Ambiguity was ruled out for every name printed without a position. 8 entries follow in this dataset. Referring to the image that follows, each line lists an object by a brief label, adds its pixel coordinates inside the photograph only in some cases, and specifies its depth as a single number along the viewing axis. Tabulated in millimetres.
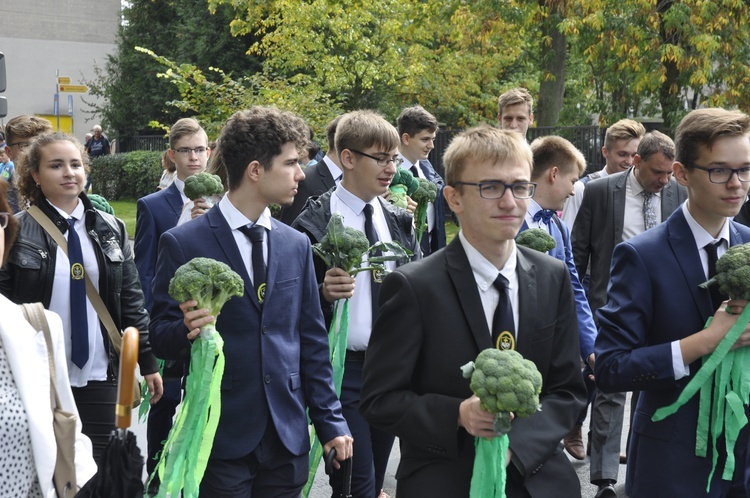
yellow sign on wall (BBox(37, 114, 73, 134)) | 53866
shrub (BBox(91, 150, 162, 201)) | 34406
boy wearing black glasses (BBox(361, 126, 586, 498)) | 3406
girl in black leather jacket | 5562
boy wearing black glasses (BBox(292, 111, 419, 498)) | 5695
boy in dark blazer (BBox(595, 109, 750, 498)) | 3938
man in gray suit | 7367
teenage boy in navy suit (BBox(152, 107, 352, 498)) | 4430
